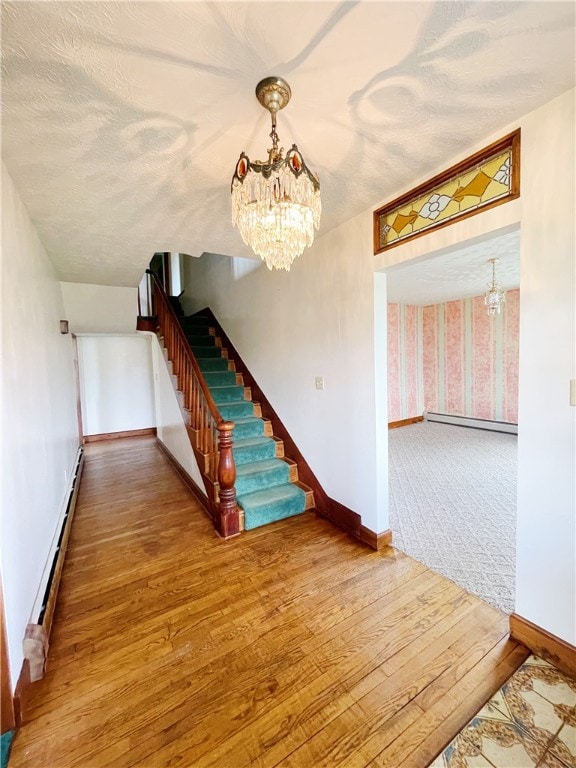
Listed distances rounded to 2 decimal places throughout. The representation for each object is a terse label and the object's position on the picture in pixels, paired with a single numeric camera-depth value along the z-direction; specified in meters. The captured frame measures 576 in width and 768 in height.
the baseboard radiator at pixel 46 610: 1.42
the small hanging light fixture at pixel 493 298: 3.98
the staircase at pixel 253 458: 2.85
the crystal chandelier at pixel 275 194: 1.17
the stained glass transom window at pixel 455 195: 1.52
